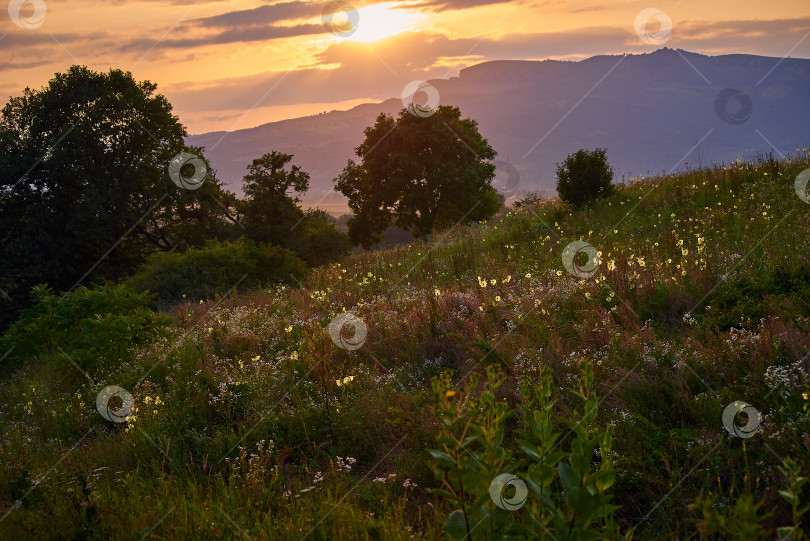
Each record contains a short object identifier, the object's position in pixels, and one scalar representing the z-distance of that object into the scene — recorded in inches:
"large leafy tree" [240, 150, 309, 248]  1192.8
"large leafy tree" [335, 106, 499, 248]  1342.3
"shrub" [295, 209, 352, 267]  1211.9
